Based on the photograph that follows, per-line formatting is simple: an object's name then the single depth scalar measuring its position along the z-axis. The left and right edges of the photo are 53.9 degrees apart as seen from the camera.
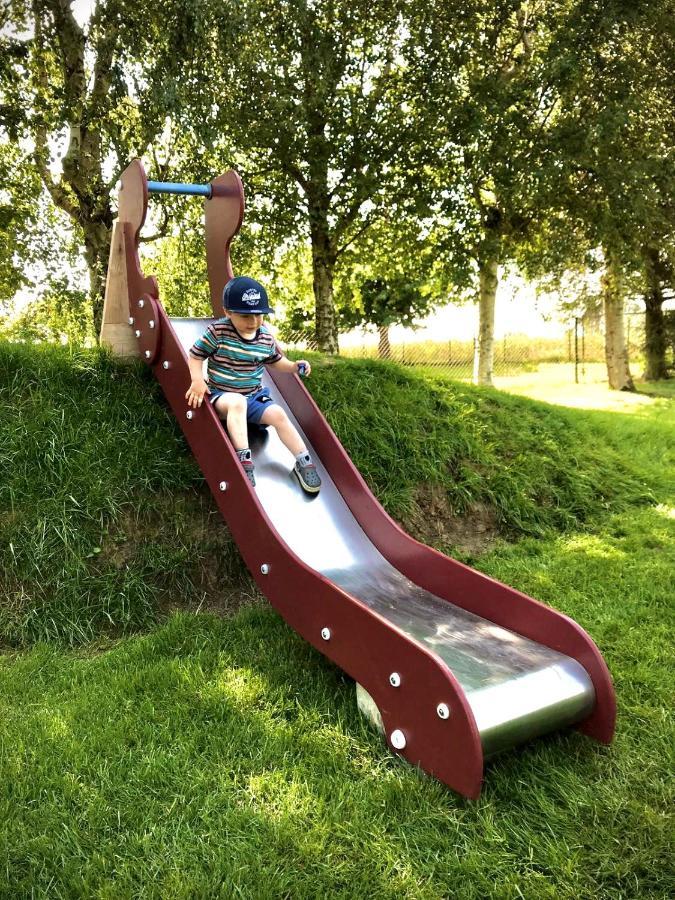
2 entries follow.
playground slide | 2.35
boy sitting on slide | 3.86
